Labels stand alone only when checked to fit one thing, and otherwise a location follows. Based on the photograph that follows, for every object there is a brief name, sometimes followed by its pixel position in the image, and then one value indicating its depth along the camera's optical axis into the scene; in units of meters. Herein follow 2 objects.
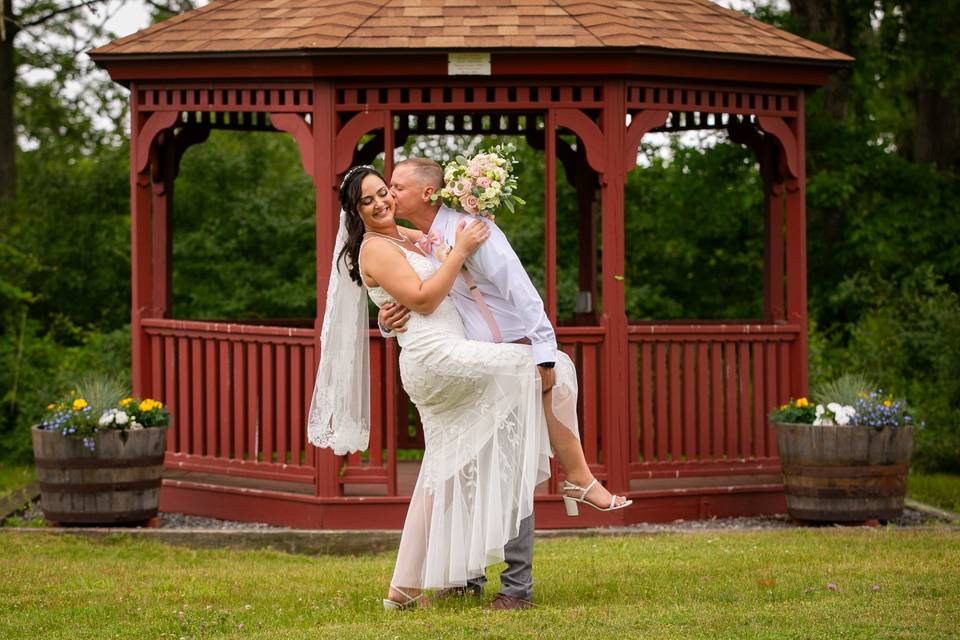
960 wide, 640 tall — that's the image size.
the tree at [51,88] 18.44
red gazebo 9.05
